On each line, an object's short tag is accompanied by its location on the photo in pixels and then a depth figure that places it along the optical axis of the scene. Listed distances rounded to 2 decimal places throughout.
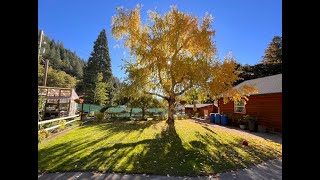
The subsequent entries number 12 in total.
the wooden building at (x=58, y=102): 12.88
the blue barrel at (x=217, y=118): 13.11
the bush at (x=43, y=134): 5.92
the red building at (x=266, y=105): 9.16
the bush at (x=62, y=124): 8.39
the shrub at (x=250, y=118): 9.95
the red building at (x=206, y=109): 19.58
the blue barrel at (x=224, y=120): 12.46
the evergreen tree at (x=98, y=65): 30.39
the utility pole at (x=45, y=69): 9.67
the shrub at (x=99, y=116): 12.95
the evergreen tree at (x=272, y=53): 29.06
